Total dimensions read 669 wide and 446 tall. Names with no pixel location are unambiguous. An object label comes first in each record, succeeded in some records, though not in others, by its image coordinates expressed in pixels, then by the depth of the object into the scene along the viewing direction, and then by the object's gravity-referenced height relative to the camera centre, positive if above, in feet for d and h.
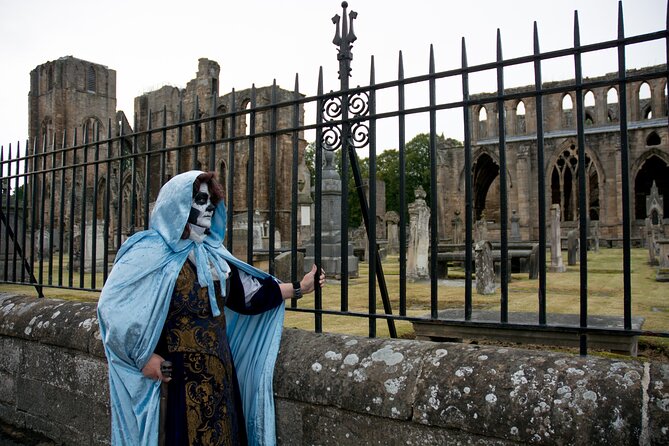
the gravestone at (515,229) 79.00 +1.54
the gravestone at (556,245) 48.14 -0.61
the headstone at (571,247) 56.88 -0.95
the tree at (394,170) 184.44 +26.35
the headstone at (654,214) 57.06 +3.76
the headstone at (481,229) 45.60 +0.91
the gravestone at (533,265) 42.22 -2.19
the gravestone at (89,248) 56.94 -0.93
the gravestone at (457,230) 88.92 +1.61
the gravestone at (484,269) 32.71 -1.96
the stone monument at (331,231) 41.45 +0.69
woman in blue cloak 8.02 -1.51
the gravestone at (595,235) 82.69 +0.61
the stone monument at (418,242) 42.39 -0.25
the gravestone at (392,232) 75.92 +1.11
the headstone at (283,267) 35.78 -1.93
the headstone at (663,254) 42.50 -1.31
